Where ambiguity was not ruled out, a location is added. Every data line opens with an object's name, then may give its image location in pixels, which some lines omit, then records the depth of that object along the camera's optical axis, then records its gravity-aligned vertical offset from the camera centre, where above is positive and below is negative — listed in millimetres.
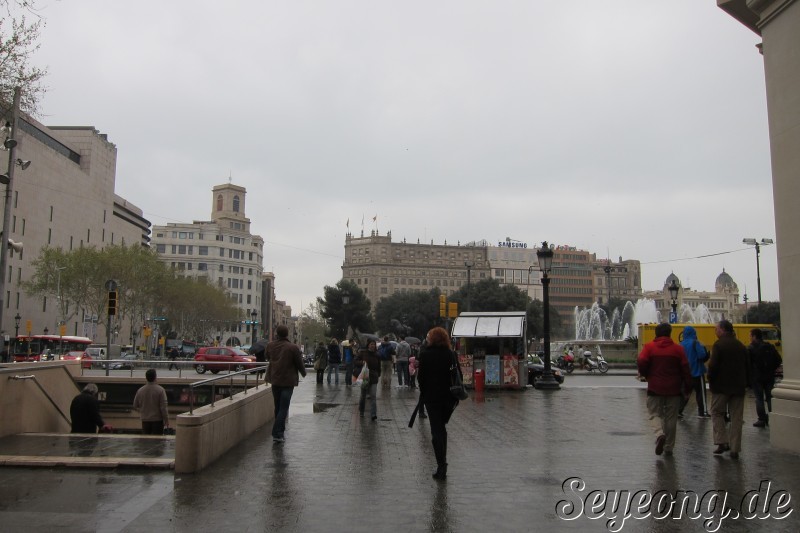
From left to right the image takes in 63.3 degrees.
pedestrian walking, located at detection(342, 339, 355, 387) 25891 -929
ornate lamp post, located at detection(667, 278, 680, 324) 28912 +1853
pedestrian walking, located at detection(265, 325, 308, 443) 9961 -611
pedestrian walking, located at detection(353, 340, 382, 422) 13245 -796
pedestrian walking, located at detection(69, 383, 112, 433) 11867 -1454
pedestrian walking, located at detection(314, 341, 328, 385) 25469 -982
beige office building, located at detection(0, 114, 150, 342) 68750 +15862
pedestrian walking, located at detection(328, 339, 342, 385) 25203 -812
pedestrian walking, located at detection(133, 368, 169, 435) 12039 -1379
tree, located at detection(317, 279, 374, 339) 83125 +3382
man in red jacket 8742 -623
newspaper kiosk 22422 -393
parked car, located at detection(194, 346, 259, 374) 33844 -1079
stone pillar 8992 +2309
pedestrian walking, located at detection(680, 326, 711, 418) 12573 -316
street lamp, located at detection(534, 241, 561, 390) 22375 +859
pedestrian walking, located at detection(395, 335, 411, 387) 22828 -857
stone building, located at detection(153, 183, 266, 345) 126625 +15925
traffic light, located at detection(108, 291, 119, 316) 22528 +1088
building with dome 175250 +10458
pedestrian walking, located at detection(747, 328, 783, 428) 12101 -512
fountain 99812 +2572
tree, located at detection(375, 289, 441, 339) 91500 +3658
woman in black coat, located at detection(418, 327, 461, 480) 7512 -631
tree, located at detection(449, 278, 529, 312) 82500 +4961
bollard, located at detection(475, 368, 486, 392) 19250 -1307
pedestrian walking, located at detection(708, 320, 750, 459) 8750 -606
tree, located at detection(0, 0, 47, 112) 13625 +5619
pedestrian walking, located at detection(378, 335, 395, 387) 21969 -814
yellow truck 29219 +176
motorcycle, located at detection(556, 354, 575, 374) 38781 -1612
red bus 49000 -782
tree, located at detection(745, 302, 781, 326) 73125 +2571
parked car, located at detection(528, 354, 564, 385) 25672 -1422
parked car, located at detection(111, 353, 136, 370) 17816 -842
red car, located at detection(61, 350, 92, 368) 17722 -801
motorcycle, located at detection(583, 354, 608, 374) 37094 -1628
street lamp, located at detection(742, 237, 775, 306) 42156 +6155
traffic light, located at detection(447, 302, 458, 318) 30189 +1207
